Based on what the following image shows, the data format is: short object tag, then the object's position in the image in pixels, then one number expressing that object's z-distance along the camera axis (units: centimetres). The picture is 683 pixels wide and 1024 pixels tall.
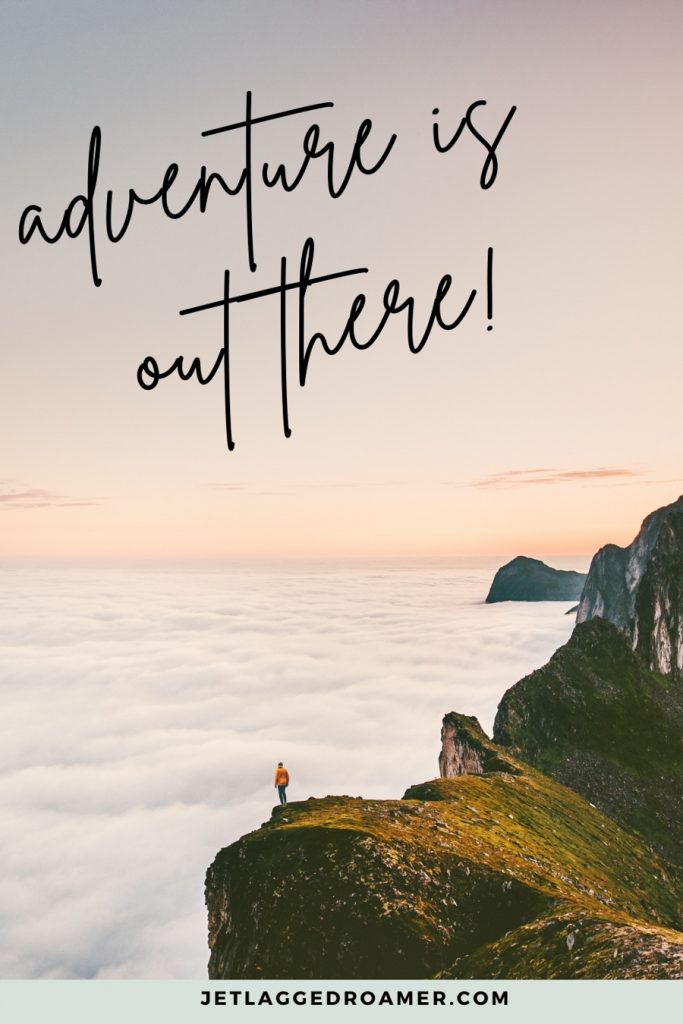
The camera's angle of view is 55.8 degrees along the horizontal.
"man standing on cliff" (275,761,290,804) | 4100
